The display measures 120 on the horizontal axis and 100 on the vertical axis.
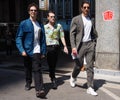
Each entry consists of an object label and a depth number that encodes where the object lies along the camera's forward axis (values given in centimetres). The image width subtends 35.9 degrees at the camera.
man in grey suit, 421
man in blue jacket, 405
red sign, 543
